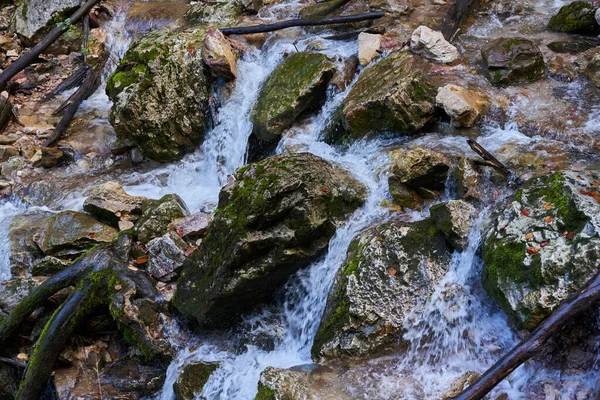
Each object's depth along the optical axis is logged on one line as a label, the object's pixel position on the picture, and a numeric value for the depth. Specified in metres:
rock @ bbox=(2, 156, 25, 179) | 17.14
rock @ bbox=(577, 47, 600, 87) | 13.05
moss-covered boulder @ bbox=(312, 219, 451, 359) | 9.12
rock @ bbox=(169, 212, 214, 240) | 12.48
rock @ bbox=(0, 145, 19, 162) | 17.66
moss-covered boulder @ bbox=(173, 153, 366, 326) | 10.27
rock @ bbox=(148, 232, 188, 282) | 11.83
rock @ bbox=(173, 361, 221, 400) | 9.91
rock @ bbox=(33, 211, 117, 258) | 13.63
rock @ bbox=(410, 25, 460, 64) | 14.43
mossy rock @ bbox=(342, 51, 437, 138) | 12.79
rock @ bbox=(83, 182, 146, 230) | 14.23
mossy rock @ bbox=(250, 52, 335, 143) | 14.76
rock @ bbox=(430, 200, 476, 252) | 9.45
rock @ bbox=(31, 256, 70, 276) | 13.15
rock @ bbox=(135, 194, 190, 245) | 12.63
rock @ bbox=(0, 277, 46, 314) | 12.37
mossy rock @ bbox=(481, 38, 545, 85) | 13.52
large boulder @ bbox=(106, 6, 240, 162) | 16.41
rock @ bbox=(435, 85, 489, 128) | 12.31
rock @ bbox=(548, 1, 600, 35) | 14.82
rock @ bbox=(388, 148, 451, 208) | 10.99
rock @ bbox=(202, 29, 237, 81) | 16.47
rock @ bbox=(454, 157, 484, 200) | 10.21
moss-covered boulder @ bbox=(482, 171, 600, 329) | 7.71
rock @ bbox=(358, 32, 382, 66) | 15.28
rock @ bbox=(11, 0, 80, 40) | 21.59
